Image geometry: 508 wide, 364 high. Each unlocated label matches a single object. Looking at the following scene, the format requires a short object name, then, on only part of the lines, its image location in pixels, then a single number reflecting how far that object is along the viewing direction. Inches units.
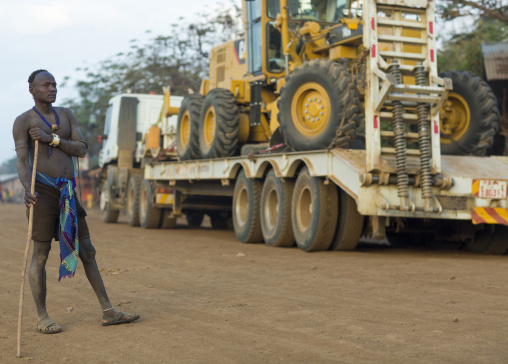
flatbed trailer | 383.2
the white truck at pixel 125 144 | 794.2
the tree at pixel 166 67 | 1315.2
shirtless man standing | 217.0
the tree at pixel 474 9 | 722.8
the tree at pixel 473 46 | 711.1
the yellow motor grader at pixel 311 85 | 407.8
